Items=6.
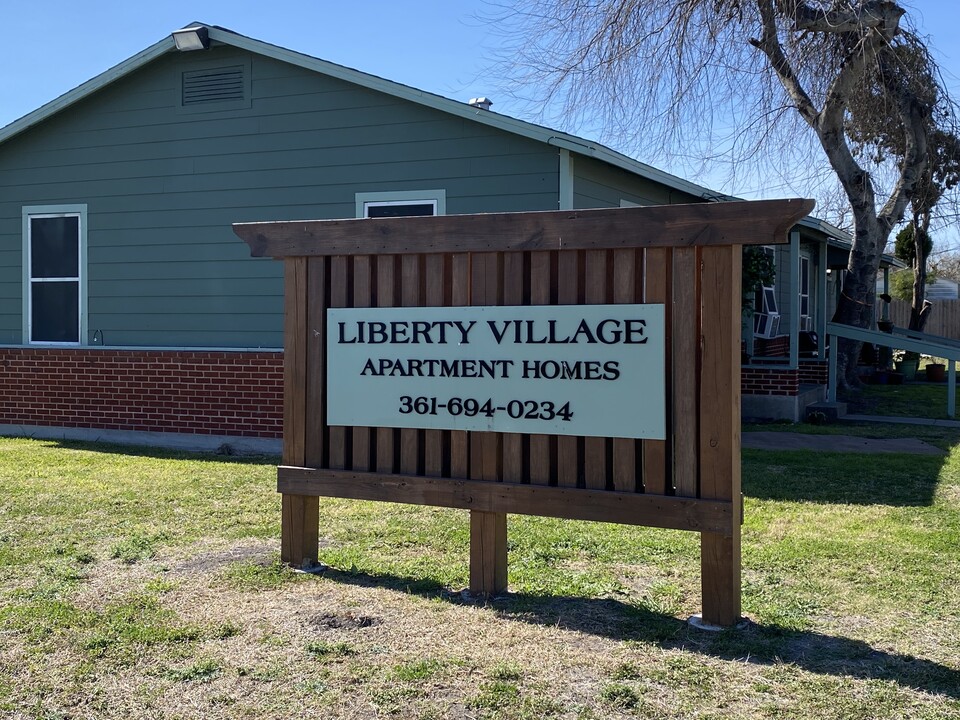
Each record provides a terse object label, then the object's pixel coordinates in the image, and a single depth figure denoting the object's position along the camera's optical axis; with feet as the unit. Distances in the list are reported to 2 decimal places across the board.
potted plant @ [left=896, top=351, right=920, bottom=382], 73.72
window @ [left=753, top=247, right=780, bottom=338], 52.44
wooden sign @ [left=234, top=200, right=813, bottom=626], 14.37
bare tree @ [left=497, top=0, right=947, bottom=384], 41.88
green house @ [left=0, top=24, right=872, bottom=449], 32.24
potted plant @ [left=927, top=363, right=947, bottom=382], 70.79
